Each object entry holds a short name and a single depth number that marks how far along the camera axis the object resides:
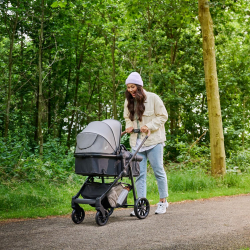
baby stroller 5.18
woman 6.03
